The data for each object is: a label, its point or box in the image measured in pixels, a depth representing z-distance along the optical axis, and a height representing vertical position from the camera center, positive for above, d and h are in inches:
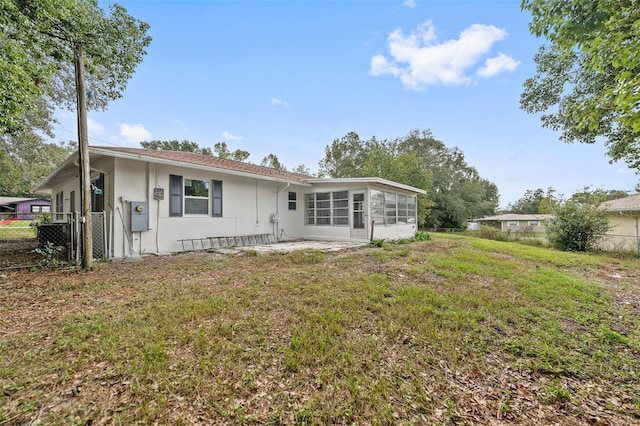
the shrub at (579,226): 437.4 -25.2
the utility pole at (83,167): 200.1 +39.9
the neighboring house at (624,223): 439.2 -25.7
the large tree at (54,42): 199.3 +150.2
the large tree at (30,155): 477.1 +138.0
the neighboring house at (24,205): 1178.5 +69.8
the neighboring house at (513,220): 1389.0 -43.2
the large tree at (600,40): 101.7 +85.6
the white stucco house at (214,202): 265.6 +19.1
